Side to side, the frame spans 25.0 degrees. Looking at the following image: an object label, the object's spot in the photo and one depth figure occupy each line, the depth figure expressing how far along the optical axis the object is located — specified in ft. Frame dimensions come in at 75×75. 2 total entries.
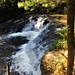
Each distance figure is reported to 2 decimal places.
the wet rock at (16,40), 33.91
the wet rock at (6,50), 29.49
